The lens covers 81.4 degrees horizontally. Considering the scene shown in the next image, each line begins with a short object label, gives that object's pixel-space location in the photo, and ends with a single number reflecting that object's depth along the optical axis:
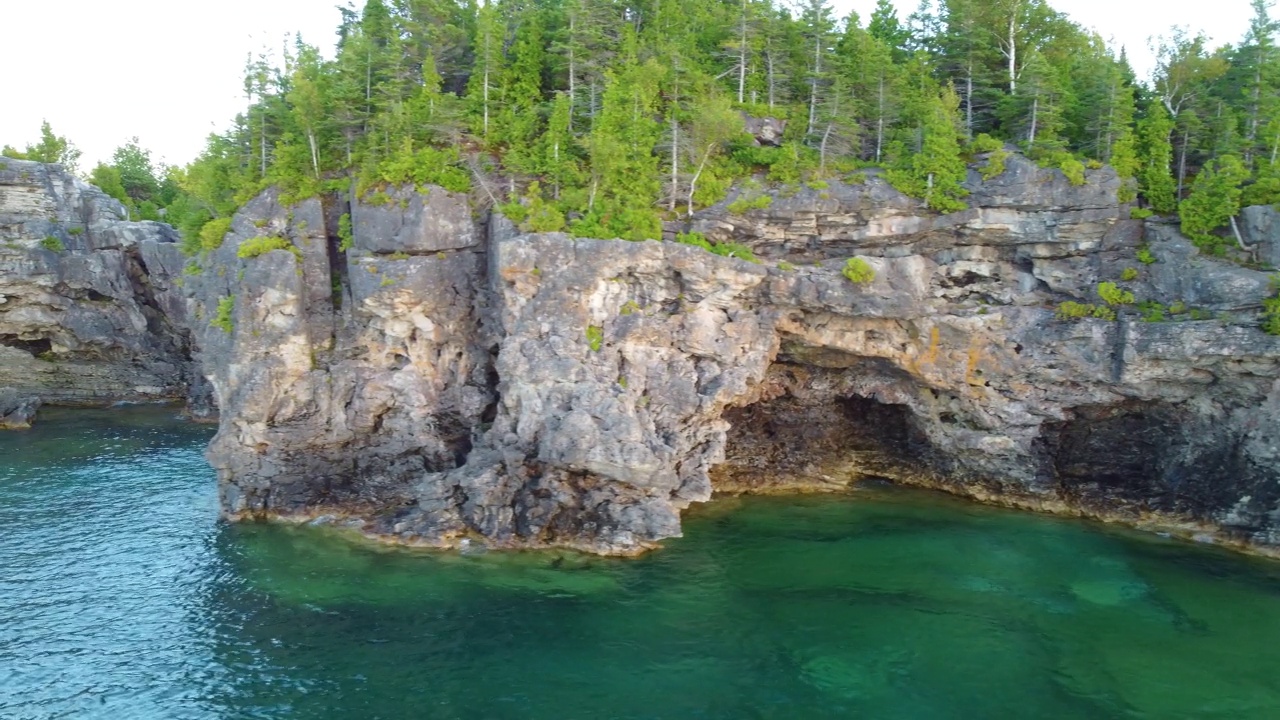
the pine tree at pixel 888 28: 42.34
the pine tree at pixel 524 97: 33.31
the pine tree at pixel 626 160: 30.33
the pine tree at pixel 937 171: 31.33
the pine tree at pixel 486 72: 34.28
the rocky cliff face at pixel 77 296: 50.50
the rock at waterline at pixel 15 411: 48.25
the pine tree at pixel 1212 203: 28.84
